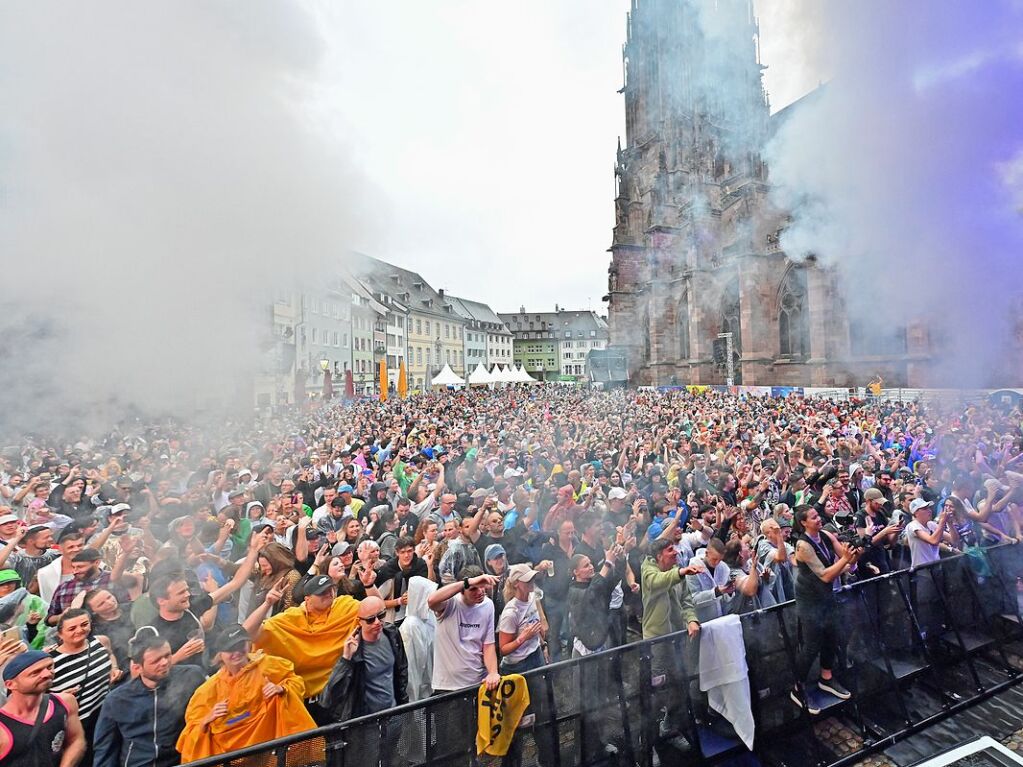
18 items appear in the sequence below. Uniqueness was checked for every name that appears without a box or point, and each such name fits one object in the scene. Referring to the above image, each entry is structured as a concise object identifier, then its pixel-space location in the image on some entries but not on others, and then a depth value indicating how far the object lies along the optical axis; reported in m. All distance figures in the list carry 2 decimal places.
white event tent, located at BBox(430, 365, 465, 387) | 32.06
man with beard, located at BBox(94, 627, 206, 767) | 2.66
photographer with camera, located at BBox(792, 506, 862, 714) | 4.11
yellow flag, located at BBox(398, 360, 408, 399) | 20.42
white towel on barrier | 3.71
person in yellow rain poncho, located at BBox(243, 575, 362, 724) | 3.30
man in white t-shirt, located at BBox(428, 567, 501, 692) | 3.40
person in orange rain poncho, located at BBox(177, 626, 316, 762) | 2.68
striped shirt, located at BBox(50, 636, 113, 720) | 2.80
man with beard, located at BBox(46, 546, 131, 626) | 3.44
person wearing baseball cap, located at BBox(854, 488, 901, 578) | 5.31
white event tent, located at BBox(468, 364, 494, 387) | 37.41
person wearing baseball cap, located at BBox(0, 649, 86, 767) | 2.35
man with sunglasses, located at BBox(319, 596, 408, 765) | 3.20
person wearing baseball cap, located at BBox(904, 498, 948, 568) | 5.25
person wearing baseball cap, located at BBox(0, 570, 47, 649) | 3.37
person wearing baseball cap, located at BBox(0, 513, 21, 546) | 4.69
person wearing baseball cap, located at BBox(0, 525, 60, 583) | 4.13
